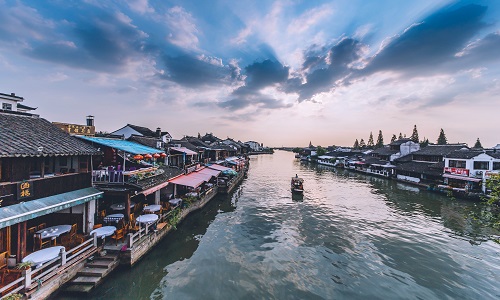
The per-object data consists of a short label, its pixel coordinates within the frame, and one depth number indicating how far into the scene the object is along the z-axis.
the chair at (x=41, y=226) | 13.16
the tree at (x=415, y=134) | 113.68
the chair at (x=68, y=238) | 13.15
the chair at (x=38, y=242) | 11.94
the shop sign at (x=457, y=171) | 38.71
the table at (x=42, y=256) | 9.90
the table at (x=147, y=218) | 15.64
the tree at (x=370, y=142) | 149.75
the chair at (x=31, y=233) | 12.63
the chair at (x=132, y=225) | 15.86
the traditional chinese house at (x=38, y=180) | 10.42
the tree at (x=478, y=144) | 112.11
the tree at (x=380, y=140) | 134.88
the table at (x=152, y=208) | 18.45
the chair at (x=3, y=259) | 10.31
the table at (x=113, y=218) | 15.14
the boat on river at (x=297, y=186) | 38.17
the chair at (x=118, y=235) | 14.25
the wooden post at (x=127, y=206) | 16.17
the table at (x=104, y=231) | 13.27
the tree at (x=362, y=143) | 168.10
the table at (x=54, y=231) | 12.01
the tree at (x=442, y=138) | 105.78
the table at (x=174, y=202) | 22.45
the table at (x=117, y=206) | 16.98
